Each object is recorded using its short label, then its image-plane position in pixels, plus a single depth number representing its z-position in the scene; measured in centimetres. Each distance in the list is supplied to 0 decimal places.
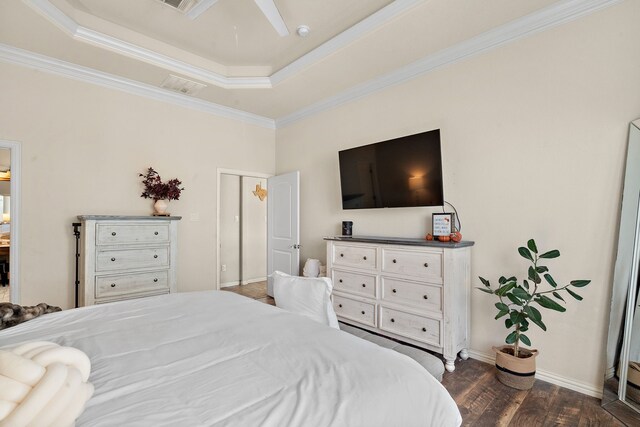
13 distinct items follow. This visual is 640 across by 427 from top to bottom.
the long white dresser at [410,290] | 259
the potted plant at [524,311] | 216
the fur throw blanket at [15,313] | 152
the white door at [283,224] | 442
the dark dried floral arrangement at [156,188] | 374
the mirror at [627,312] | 200
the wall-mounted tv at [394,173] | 295
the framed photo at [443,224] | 283
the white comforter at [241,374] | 82
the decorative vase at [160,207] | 371
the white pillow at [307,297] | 195
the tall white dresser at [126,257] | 303
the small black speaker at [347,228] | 378
